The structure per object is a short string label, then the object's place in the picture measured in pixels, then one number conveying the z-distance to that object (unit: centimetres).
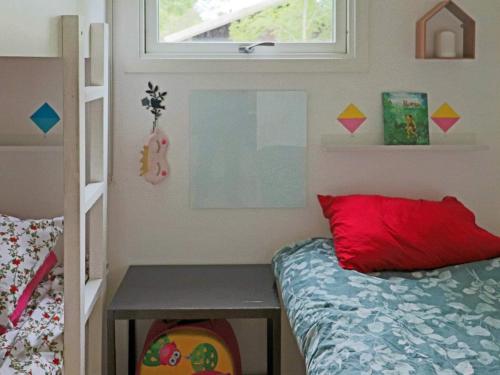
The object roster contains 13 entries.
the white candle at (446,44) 310
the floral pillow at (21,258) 248
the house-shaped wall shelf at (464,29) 308
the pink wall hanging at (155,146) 312
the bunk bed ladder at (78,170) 229
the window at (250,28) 321
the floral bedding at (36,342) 222
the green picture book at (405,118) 314
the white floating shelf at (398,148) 311
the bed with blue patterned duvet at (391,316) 199
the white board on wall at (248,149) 314
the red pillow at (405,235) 280
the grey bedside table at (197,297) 262
